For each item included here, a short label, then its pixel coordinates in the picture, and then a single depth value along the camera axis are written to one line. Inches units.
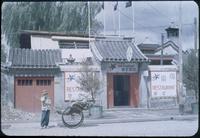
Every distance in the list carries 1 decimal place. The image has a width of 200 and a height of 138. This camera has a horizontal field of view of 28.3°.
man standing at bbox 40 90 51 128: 594.5
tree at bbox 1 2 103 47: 1195.3
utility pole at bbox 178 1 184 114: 827.4
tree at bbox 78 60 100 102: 776.9
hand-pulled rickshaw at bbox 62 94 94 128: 608.1
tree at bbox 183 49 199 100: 820.0
